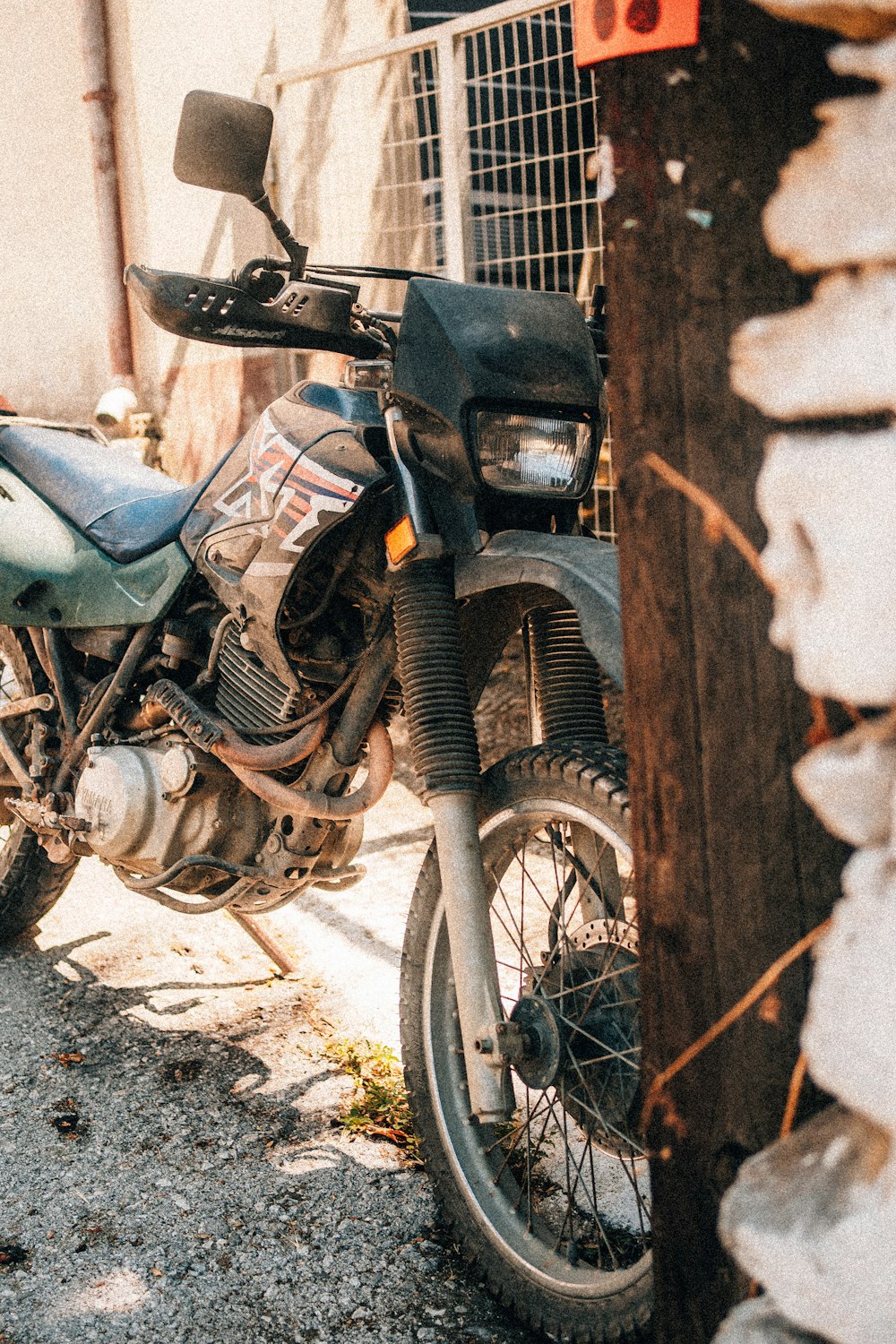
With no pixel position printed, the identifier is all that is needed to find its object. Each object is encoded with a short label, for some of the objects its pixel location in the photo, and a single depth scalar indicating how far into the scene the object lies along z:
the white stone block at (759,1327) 1.33
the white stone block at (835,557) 1.20
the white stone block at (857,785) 1.25
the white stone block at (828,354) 1.21
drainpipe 7.12
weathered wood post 1.38
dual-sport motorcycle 2.21
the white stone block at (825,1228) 1.21
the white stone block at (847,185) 1.18
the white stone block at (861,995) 1.21
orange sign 1.39
